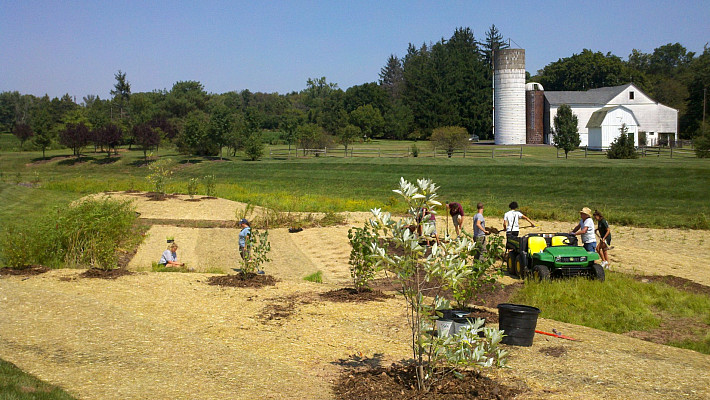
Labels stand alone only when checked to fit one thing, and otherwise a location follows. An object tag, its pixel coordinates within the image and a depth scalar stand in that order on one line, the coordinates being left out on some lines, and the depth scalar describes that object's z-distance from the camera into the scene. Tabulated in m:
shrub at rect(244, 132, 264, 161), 55.22
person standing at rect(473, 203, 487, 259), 15.09
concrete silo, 70.00
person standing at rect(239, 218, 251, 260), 14.29
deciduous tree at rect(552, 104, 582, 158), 49.72
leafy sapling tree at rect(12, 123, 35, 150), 69.12
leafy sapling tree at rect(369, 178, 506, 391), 5.33
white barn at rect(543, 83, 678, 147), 67.38
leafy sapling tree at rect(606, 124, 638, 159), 47.25
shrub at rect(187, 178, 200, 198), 26.91
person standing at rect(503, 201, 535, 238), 14.94
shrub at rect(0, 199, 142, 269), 13.11
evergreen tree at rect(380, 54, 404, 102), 142.95
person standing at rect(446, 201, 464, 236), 16.06
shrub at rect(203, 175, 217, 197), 28.04
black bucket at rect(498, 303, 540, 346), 7.81
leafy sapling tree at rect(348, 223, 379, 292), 10.49
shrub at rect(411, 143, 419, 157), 56.28
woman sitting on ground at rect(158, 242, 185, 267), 15.02
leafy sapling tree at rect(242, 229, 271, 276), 11.66
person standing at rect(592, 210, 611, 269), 14.58
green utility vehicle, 12.38
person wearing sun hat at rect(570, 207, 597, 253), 13.65
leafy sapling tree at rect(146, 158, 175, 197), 27.36
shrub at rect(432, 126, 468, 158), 57.00
